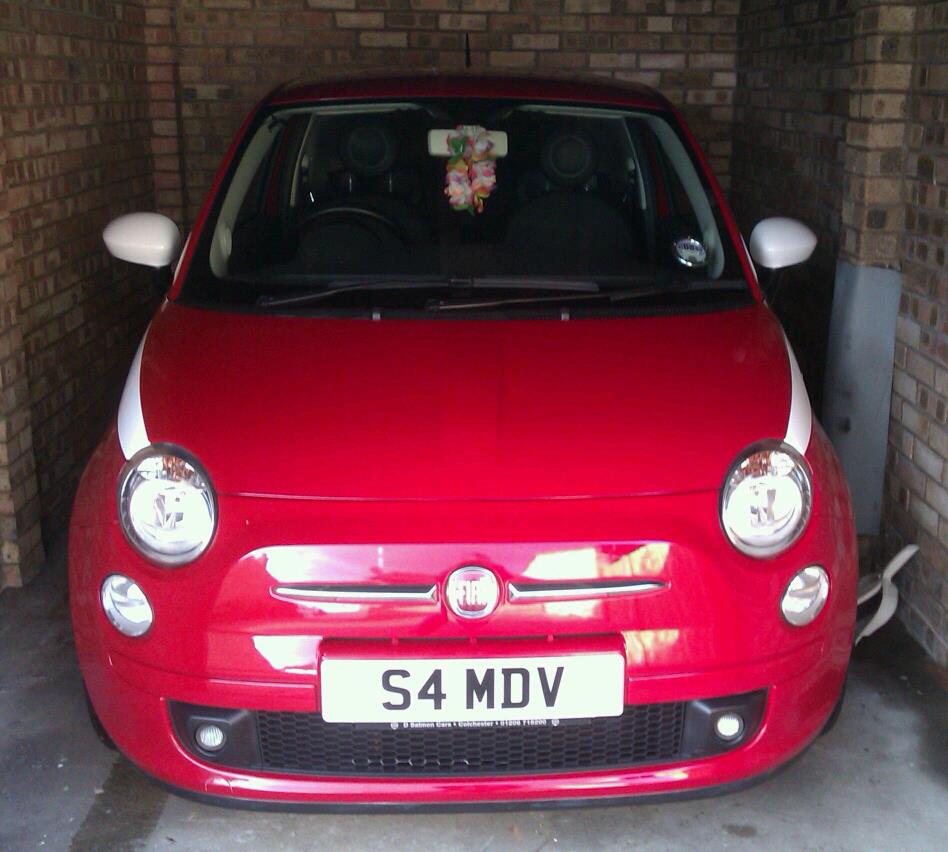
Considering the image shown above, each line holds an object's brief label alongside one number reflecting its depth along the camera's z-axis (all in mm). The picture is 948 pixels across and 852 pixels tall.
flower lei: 3068
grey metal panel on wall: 3578
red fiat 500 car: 2014
